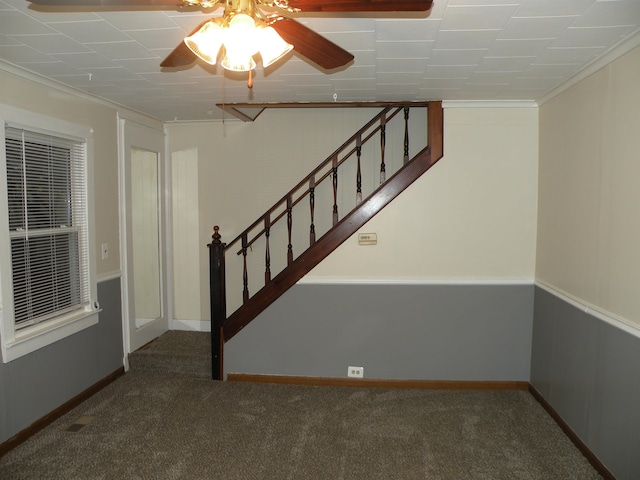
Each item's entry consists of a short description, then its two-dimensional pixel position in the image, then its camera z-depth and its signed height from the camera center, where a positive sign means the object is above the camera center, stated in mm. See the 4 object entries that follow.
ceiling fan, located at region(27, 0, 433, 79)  1504 +662
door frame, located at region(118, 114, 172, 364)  4047 -102
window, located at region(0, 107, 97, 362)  2846 -194
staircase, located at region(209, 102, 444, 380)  3787 -193
